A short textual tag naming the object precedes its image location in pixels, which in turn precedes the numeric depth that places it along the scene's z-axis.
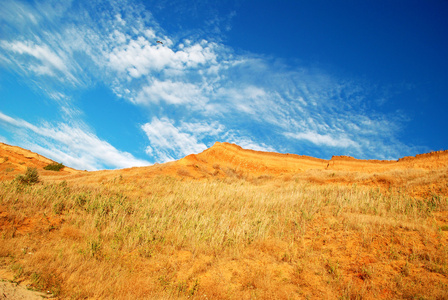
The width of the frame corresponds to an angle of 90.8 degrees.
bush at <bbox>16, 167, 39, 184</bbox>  12.91
